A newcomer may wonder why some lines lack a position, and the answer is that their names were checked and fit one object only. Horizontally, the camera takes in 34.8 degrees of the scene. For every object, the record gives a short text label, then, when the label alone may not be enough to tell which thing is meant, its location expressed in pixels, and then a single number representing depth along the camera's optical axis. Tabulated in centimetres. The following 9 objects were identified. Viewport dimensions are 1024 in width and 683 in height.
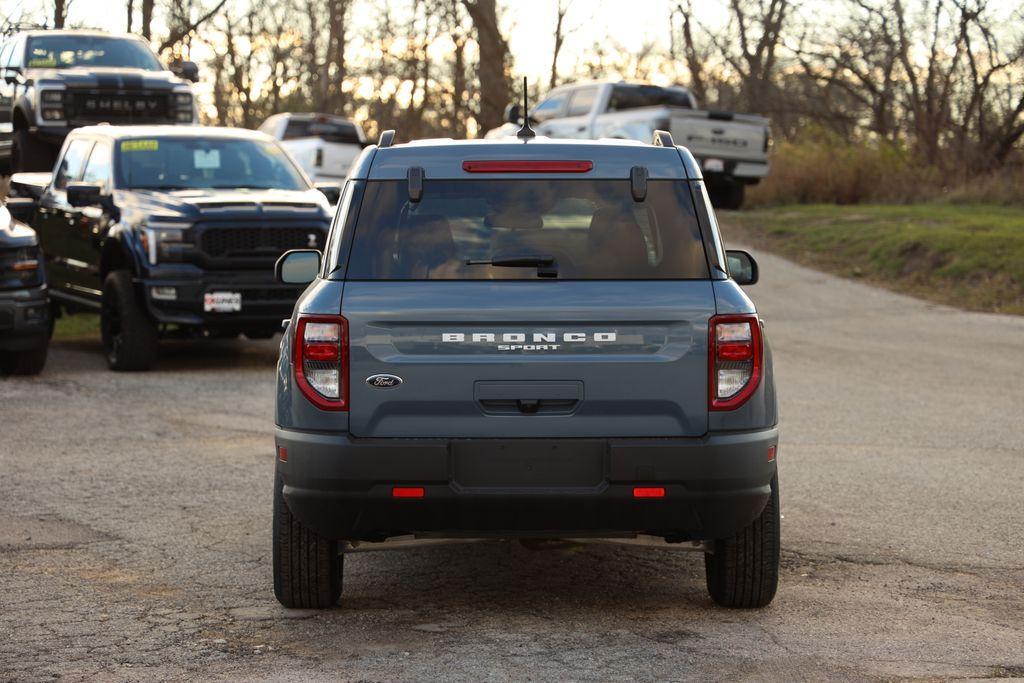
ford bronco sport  549
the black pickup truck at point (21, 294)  1315
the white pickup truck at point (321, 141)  2875
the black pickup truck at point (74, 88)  2130
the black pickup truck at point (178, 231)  1370
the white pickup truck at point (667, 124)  2472
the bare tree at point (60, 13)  2630
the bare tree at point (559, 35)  4362
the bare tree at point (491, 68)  3572
